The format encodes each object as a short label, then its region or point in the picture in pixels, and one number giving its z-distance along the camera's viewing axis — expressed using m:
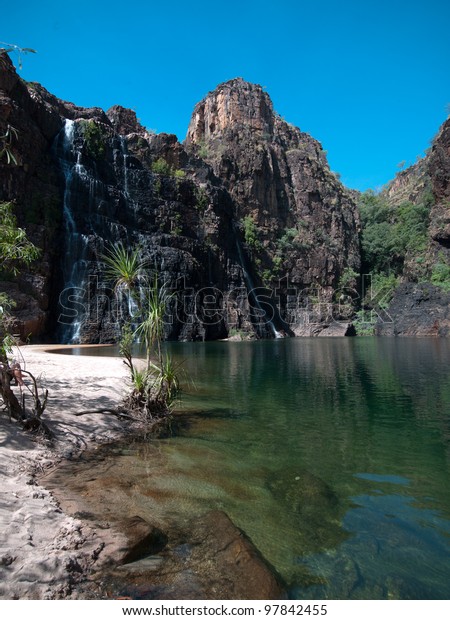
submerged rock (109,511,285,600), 3.09
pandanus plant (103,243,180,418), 8.67
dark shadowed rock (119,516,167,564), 3.50
